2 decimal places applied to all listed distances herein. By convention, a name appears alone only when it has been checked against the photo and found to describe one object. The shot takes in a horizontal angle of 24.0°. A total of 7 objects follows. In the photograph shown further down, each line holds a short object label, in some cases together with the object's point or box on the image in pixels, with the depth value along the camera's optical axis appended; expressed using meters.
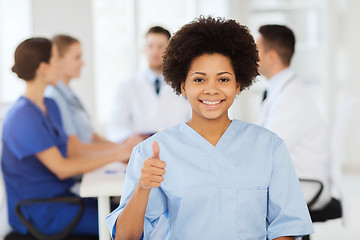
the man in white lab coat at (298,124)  3.88
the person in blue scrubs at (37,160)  3.44
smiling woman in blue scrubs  2.17
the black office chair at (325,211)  3.73
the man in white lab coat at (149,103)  5.90
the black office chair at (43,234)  3.33
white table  3.07
